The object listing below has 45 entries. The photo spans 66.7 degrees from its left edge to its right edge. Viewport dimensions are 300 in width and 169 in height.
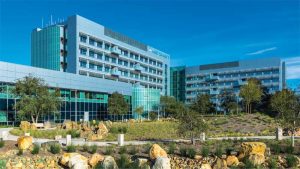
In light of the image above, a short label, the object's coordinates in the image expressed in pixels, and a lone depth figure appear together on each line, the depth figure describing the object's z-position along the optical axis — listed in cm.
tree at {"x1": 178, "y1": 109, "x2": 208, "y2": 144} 1719
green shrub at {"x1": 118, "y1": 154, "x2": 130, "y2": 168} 1224
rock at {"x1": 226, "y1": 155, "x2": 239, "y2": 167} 1239
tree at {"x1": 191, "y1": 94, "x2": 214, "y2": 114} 5198
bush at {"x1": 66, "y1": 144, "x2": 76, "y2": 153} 1376
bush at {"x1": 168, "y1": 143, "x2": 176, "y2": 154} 1392
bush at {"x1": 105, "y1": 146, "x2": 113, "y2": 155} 1365
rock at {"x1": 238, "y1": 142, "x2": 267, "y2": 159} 1290
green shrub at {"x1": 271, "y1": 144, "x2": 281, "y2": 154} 1389
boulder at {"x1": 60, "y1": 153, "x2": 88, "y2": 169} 1208
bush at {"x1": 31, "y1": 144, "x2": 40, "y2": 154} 1320
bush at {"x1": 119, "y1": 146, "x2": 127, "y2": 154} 1388
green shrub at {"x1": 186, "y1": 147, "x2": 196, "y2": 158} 1328
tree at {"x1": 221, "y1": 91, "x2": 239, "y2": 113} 5285
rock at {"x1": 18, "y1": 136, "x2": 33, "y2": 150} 1365
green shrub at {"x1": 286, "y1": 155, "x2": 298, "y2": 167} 1221
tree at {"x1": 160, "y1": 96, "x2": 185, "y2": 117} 5256
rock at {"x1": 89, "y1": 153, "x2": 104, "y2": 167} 1252
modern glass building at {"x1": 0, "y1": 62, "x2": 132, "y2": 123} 3151
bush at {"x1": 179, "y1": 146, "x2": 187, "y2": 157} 1360
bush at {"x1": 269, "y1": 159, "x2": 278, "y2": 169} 1203
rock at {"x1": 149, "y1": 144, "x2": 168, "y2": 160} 1280
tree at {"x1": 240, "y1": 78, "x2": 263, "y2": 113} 4960
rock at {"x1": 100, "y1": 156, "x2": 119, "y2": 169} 1181
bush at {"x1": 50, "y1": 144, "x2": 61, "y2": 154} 1344
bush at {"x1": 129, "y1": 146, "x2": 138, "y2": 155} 1377
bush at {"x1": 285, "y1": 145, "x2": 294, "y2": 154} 1386
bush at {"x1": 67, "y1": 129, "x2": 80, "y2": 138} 2180
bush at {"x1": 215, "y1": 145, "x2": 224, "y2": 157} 1323
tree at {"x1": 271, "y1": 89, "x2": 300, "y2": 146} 1647
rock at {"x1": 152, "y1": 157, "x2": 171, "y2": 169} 1187
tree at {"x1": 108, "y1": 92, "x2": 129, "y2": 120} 4414
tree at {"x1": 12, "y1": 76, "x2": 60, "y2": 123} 3011
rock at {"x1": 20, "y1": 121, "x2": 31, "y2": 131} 2545
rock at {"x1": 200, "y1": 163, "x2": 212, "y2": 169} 1191
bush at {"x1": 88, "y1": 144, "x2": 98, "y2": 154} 1388
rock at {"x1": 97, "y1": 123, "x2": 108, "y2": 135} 2290
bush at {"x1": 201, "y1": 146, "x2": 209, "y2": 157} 1318
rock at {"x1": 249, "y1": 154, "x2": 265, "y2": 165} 1221
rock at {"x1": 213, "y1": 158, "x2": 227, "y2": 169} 1217
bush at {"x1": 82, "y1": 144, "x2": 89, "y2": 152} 1415
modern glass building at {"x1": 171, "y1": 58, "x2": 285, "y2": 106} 7294
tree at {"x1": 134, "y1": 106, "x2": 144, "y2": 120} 4629
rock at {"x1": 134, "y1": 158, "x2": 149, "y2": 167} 1223
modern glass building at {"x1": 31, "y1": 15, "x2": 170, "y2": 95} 5043
